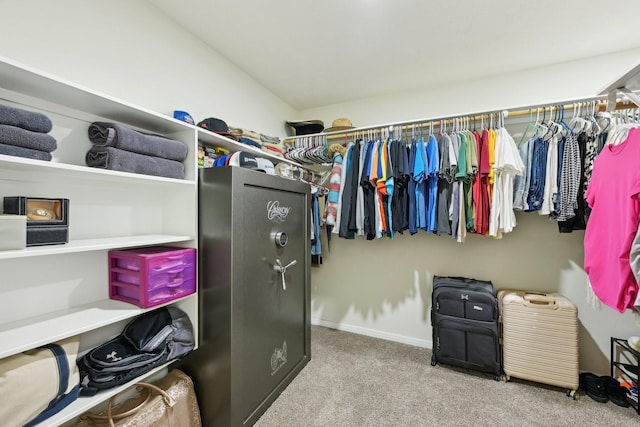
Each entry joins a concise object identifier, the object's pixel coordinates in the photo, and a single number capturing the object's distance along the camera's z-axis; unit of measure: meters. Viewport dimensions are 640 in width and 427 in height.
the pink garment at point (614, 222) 1.17
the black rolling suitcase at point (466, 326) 2.00
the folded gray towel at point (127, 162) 1.18
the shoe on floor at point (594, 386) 1.76
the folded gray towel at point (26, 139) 0.88
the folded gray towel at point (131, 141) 1.20
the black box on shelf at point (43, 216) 0.99
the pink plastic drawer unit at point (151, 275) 1.29
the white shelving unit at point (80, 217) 1.01
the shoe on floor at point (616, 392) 1.70
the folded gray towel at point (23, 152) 0.88
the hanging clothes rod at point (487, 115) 1.71
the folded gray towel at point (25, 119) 0.89
